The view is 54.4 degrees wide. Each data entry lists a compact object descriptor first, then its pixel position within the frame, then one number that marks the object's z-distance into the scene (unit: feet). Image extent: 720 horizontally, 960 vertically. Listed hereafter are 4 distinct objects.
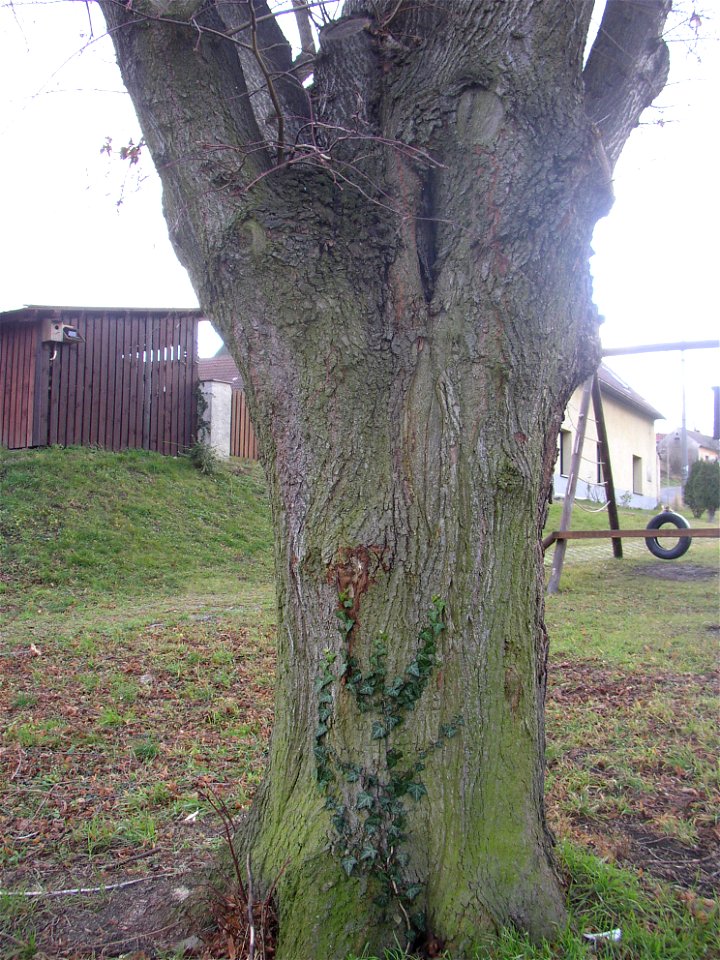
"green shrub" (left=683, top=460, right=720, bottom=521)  59.41
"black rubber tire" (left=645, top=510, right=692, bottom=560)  28.55
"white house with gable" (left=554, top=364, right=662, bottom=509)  69.36
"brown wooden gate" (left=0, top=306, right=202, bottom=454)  42.47
